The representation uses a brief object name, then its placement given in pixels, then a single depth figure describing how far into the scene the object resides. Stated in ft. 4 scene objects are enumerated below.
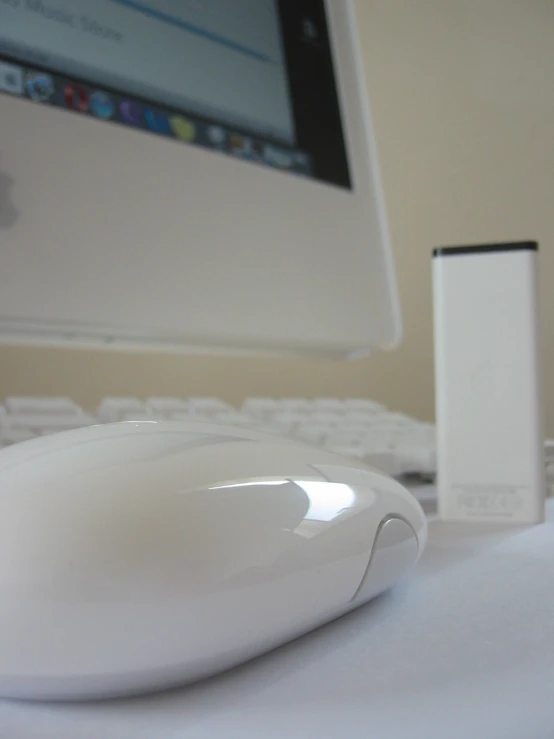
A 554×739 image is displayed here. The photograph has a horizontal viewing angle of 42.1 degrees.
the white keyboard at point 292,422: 1.24
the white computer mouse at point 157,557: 0.51
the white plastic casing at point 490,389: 1.28
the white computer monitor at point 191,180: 1.51
